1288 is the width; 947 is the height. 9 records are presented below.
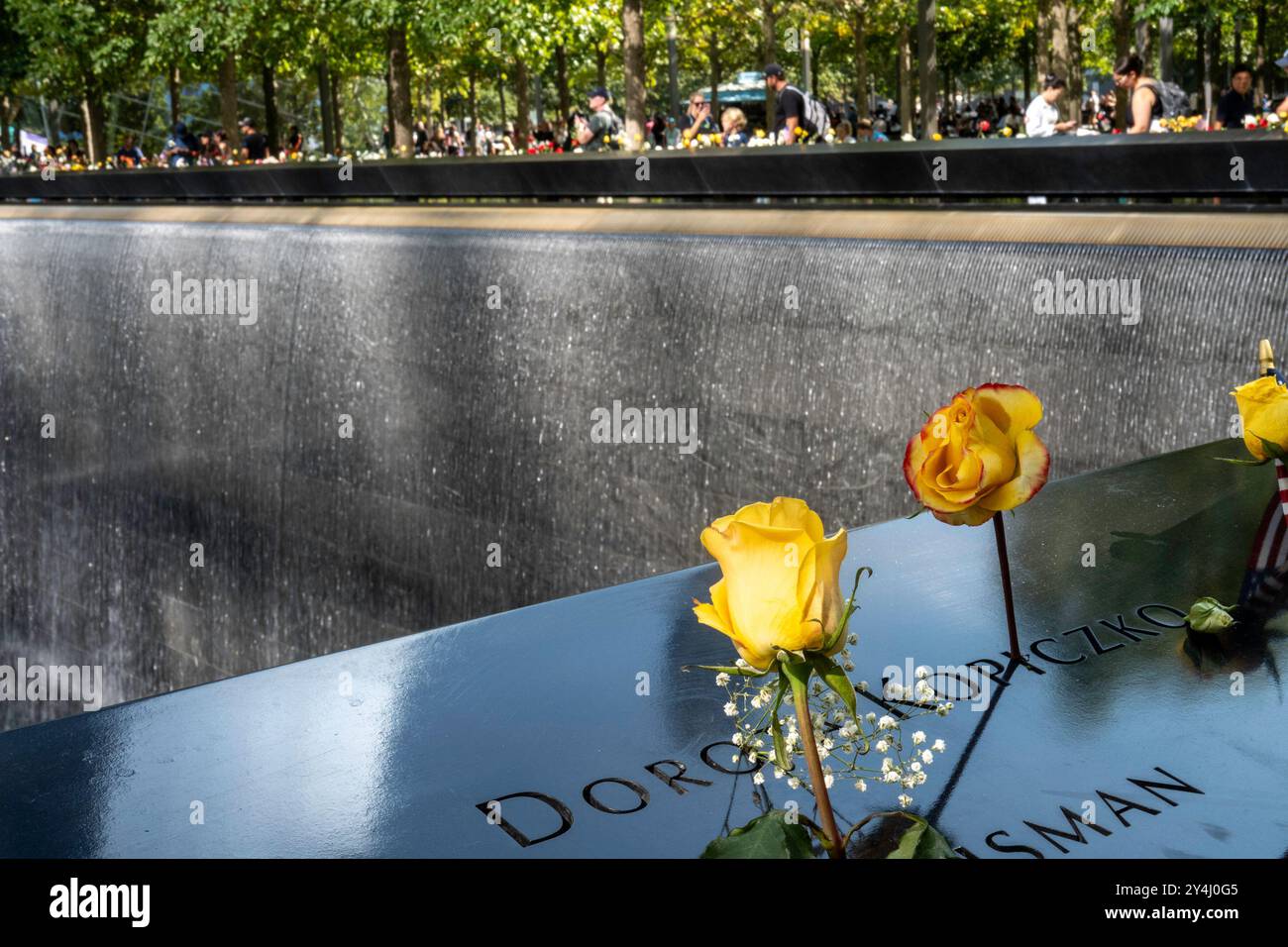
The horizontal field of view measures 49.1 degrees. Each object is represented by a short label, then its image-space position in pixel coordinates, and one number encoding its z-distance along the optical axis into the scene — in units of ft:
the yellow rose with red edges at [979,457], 5.20
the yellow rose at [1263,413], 6.60
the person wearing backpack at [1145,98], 28.02
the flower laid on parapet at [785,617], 3.56
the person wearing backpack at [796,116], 33.12
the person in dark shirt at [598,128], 41.18
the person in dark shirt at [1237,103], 31.94
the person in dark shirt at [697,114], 39.41
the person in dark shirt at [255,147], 56.70
